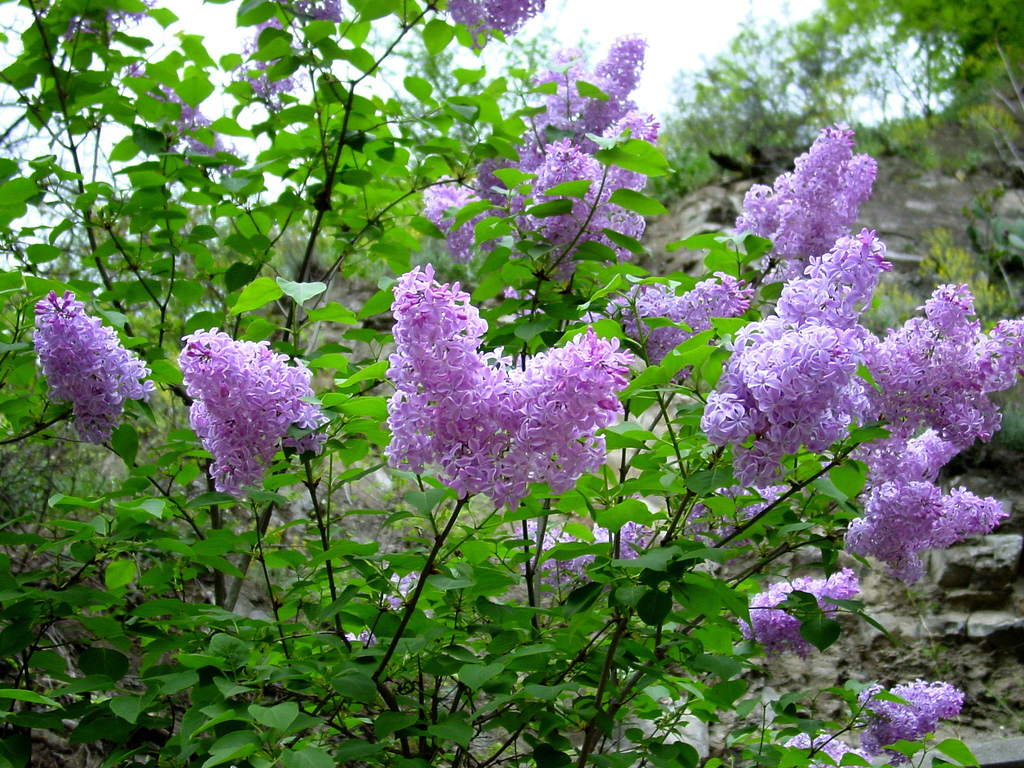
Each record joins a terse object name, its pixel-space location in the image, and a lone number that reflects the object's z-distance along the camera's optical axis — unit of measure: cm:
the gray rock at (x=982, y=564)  495
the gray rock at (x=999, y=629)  475
